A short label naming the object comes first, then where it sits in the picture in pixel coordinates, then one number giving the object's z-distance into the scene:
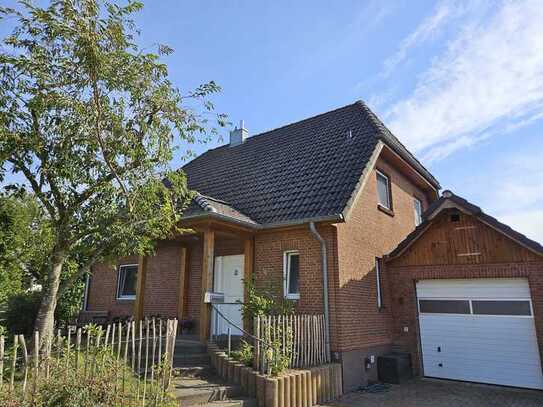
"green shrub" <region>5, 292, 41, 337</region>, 12.24
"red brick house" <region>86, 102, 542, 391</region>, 9.84
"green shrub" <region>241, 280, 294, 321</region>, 8.91
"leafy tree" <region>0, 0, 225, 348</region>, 6.21
